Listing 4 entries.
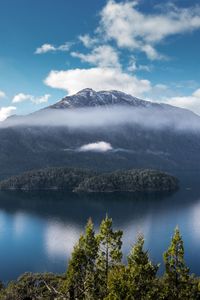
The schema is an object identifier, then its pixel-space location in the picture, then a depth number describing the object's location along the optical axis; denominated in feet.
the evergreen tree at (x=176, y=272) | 183.83
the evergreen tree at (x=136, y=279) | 155.53
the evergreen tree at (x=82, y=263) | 195.31
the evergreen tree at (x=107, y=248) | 193.88
